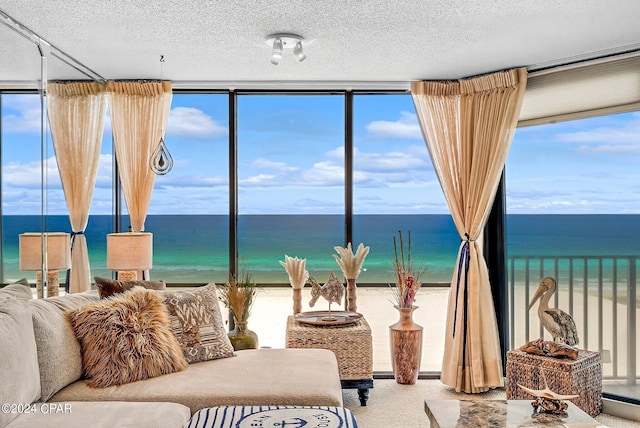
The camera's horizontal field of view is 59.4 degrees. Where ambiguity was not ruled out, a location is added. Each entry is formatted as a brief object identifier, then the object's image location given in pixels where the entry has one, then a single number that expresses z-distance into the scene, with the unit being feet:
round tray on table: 13.82
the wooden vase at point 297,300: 15.40
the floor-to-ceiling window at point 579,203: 22.52
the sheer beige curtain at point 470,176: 15.07
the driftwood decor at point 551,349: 12.14
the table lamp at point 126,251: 13.60
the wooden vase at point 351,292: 15.48
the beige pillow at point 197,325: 11.04
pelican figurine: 12.33
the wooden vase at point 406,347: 15.49
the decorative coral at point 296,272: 15.11
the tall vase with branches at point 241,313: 13.38
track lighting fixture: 12.01
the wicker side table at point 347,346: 13.55
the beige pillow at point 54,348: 8.77
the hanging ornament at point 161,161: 15.71
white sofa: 7.75
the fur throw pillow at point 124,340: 9.58
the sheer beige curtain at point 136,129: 15.90
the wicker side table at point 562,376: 12.01
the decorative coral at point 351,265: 15.25
